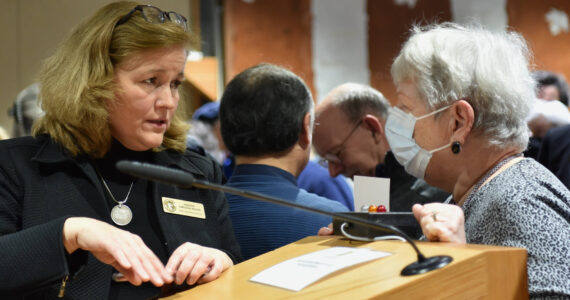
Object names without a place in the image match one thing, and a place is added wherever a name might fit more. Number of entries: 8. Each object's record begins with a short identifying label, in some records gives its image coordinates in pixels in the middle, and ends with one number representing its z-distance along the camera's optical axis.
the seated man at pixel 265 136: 2.28
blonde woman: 1.61
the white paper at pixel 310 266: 1.09
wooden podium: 1.01
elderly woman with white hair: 1.35
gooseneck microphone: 1.05
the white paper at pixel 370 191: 1.89
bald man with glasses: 3.10
